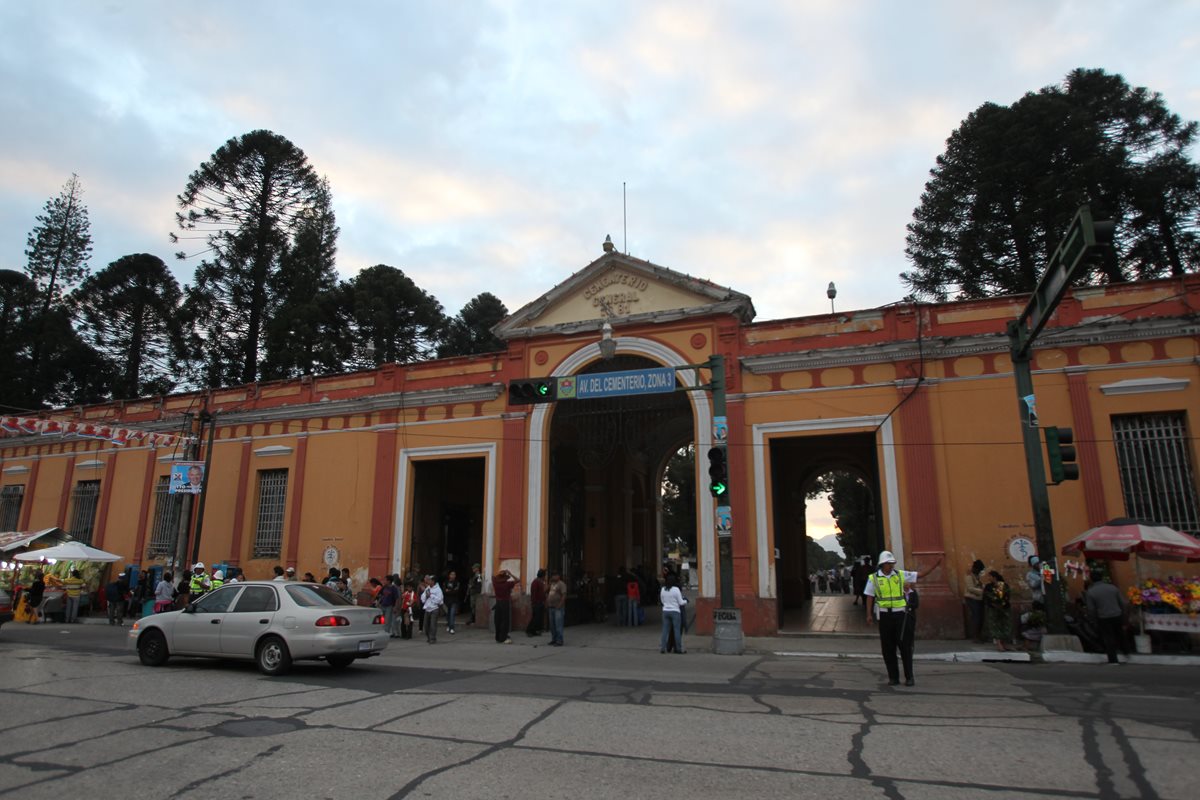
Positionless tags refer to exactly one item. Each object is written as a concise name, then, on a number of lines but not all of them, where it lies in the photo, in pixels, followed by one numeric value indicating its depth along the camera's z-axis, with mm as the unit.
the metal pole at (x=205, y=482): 21641
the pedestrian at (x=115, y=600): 21078
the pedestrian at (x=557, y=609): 15938
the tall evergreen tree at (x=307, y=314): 37031
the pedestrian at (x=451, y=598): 18162
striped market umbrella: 12250
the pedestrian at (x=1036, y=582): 13359
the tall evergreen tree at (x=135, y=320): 39719
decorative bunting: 21750
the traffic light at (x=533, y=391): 15773
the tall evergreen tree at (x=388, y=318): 37938
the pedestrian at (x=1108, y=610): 12172
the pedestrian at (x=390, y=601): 17156
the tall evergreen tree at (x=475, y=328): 43344
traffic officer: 9586
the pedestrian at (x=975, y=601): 14469
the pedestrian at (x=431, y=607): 16734
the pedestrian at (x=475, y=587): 19375
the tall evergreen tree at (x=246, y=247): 37781
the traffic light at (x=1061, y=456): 11617
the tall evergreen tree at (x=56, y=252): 42219
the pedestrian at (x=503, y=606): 16578
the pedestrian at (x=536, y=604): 17359
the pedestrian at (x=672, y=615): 13977
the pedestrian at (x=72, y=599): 21578
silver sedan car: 10352
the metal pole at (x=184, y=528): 21250
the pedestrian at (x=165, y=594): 17531
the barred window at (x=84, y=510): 26547
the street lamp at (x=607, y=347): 15586
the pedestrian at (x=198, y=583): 18442
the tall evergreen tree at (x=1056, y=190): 27656
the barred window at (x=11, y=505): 28500
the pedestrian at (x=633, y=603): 19812
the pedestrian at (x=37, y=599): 20952
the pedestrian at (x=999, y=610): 13477
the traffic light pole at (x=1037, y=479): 12430
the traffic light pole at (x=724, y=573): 13742
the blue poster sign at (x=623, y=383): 15312
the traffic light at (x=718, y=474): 13758
